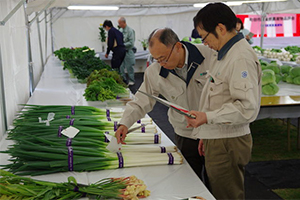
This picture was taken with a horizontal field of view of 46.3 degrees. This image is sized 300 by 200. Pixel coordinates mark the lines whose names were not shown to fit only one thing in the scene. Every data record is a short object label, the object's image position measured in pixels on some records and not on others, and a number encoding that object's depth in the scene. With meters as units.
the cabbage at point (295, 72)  4.66
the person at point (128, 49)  9.38
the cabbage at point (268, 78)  4.15
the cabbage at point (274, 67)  4.91
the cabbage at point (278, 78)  4.73
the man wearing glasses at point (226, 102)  1.79
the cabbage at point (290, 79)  4.74
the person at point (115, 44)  8.29
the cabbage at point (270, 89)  4.07
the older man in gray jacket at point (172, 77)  2.20
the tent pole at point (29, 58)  4.45
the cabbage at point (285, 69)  5.03
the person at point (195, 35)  9.86
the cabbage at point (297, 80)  4.60
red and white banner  11.05
